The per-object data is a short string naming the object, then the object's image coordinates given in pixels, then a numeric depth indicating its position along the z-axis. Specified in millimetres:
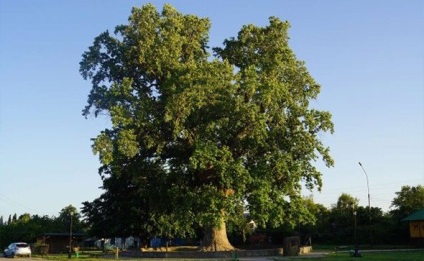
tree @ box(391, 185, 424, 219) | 81050
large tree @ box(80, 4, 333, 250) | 41844
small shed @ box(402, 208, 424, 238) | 60156
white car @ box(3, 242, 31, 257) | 53250
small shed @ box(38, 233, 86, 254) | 70625
